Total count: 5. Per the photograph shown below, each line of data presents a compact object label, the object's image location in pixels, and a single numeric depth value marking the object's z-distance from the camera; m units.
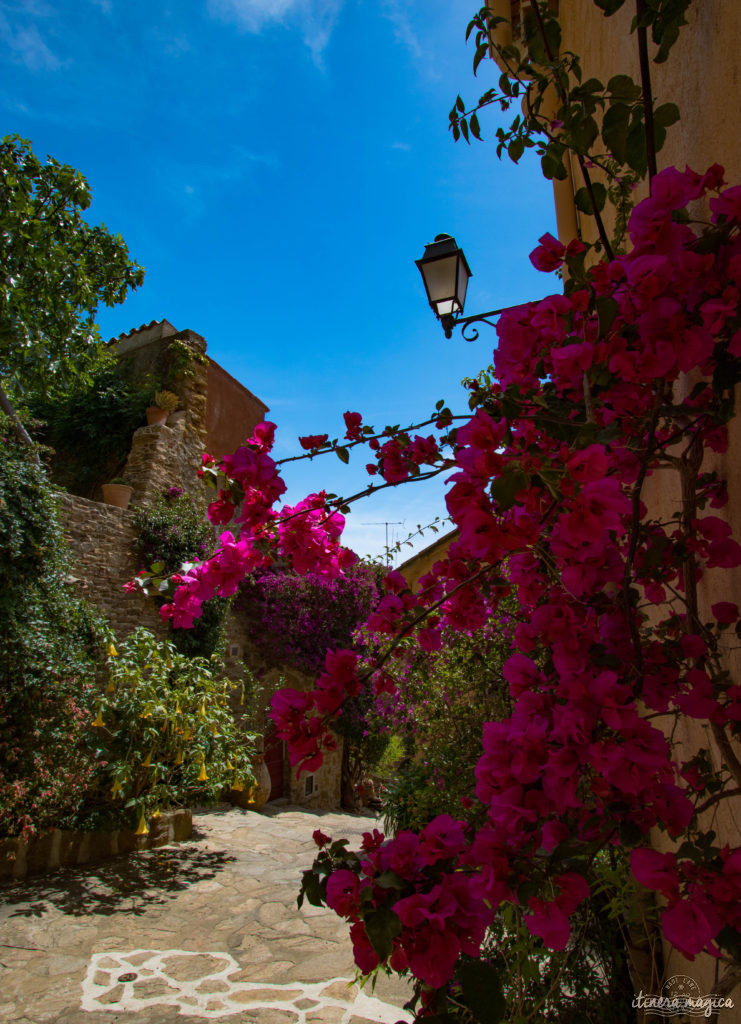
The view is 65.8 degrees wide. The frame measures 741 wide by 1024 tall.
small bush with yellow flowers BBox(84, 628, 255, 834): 5.63
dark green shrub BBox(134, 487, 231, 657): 8.20
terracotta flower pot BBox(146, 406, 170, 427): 10.19
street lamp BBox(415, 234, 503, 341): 3.28
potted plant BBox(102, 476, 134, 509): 8.65
